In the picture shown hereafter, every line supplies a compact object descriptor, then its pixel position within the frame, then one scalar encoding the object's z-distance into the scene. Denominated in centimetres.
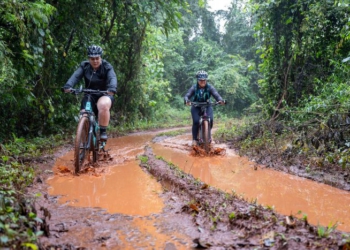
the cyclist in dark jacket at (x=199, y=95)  799
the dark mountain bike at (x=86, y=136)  492
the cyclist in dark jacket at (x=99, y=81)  543
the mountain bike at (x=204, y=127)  746
